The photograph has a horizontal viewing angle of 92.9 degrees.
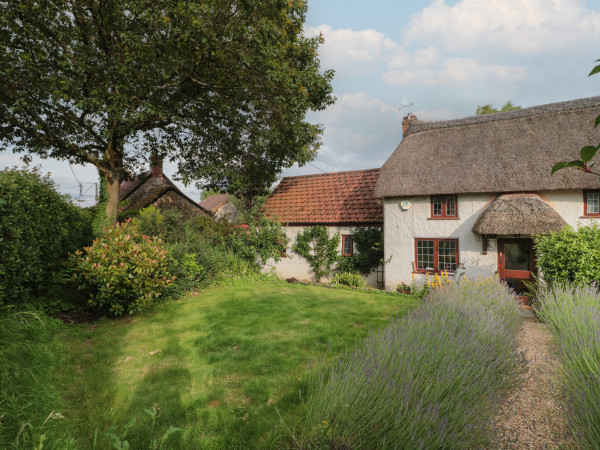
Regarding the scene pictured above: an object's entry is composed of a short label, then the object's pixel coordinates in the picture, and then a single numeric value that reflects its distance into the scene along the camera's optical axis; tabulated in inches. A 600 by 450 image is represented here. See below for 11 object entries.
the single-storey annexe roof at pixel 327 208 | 540.6
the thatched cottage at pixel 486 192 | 376.5
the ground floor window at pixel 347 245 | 541.3
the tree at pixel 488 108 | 1033.3
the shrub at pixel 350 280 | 489.7
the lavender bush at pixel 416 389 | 90.8
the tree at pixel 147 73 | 365.4
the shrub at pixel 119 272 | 247.0
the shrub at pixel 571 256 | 269.3
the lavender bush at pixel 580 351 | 100.6
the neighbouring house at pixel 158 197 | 687.2
